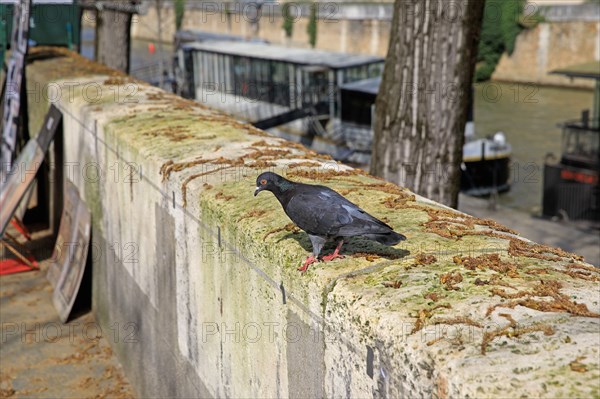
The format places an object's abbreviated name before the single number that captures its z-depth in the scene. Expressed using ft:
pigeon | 10.59
